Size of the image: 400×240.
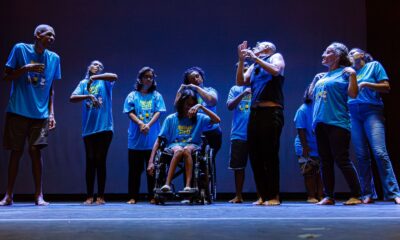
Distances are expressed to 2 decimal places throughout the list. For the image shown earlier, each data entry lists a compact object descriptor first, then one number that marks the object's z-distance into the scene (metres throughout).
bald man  3.94
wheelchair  4.09
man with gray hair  3.76
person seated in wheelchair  4.35
